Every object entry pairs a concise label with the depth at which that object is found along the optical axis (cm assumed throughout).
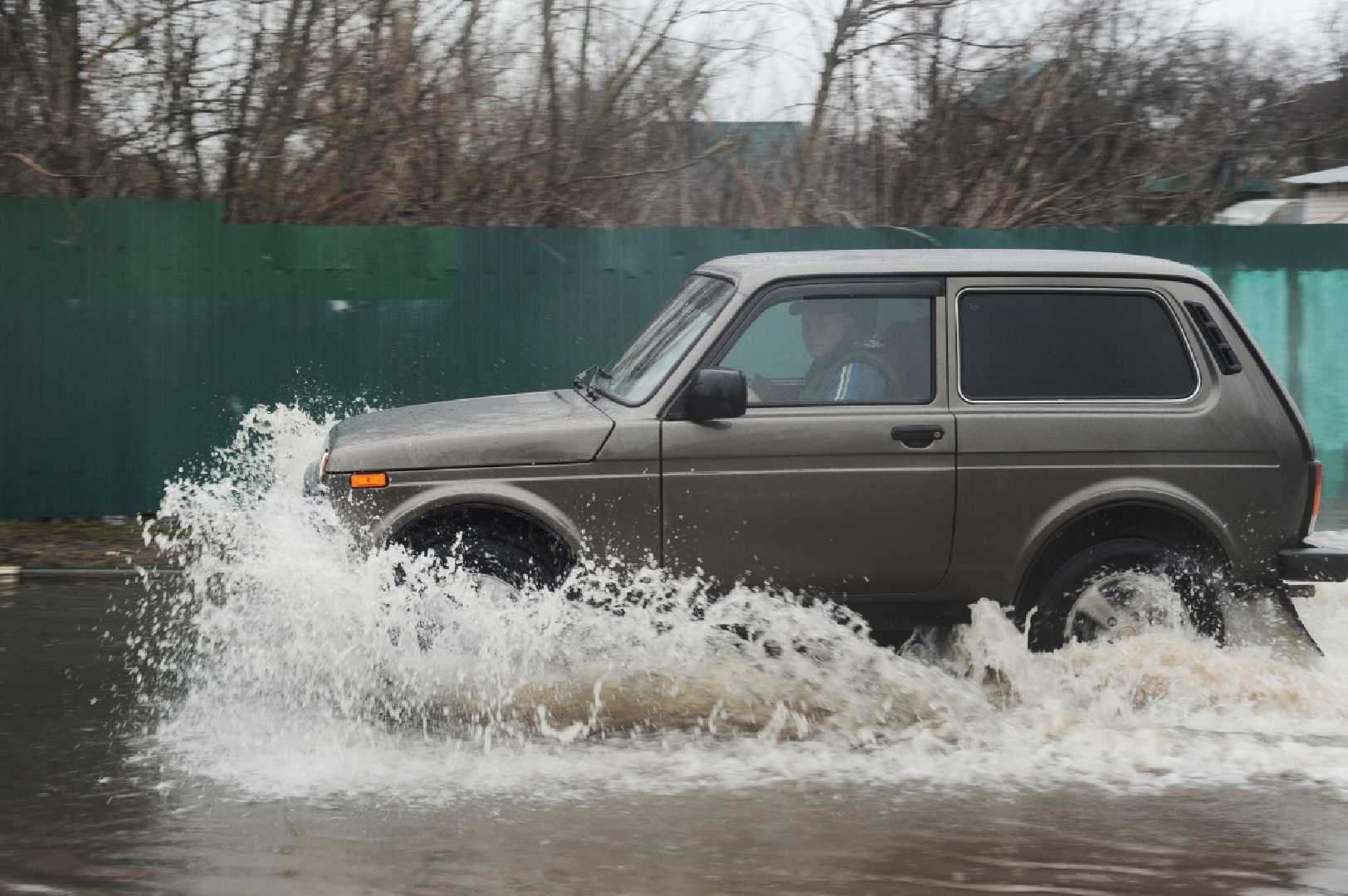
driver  1205
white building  2603
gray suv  1152
